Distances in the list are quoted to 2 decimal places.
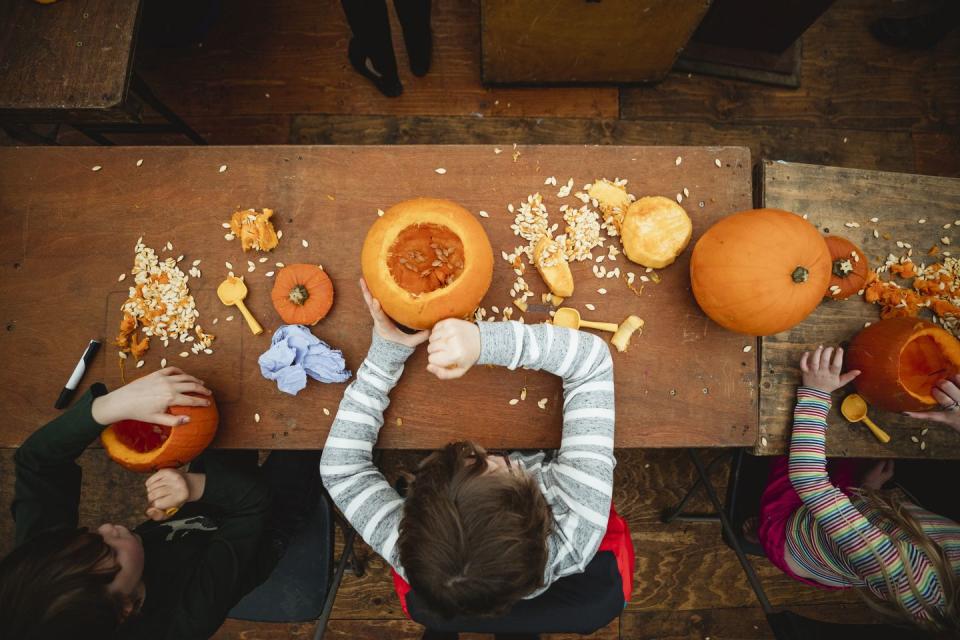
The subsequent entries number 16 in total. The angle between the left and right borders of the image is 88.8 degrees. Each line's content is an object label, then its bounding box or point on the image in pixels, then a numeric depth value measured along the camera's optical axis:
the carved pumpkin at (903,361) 1.28
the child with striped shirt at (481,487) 1.07
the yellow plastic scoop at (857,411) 1.44
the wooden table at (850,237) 1.46
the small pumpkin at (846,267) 1.41
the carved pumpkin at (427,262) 1.16
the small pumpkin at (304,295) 1.38
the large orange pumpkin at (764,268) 1.22
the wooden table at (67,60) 1.58
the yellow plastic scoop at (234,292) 1.42
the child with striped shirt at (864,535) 1.35
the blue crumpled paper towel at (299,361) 1.35
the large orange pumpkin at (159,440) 1.24
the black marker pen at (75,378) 1.40
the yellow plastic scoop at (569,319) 1.39
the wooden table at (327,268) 1.41
